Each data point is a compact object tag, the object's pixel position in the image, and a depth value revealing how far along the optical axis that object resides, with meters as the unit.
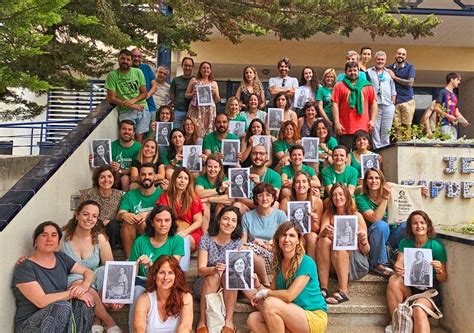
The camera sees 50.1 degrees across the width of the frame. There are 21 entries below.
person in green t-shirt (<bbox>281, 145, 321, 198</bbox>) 6.13
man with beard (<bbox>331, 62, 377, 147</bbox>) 7.63
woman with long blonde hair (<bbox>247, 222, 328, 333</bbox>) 4.21
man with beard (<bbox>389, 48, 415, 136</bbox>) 8.49
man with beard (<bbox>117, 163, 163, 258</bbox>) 5.32
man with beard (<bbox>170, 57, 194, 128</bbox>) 8.62
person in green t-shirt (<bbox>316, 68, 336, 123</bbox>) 8.12
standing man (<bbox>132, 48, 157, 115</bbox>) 8.46
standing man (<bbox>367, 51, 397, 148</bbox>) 8.03
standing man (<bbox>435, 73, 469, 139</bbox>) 8.20
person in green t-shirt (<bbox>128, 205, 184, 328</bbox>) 4.66
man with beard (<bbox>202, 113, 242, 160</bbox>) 7.13
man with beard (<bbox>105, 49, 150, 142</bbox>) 7.93
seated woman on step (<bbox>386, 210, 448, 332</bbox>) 4.74
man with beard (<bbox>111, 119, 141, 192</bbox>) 6.93
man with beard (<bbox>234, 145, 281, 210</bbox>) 6.08
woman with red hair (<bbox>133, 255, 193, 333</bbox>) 4.10
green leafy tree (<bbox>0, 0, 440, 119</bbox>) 7.06
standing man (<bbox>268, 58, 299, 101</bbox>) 8.67
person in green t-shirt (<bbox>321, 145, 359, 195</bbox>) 6.18
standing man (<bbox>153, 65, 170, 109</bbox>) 9.42
